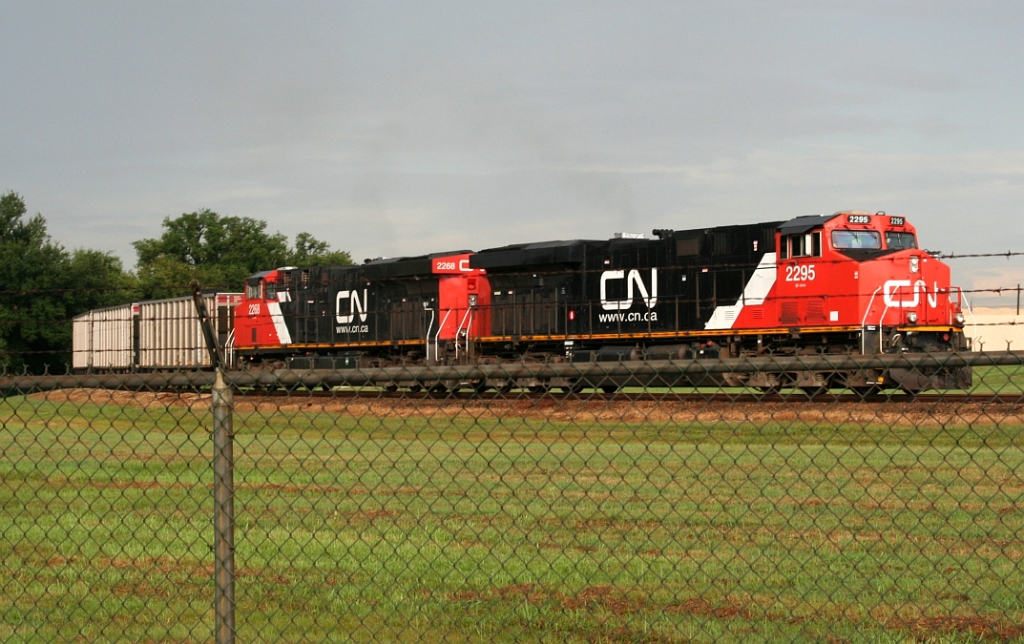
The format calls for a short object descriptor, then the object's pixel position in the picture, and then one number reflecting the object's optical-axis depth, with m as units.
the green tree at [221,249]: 117.38
